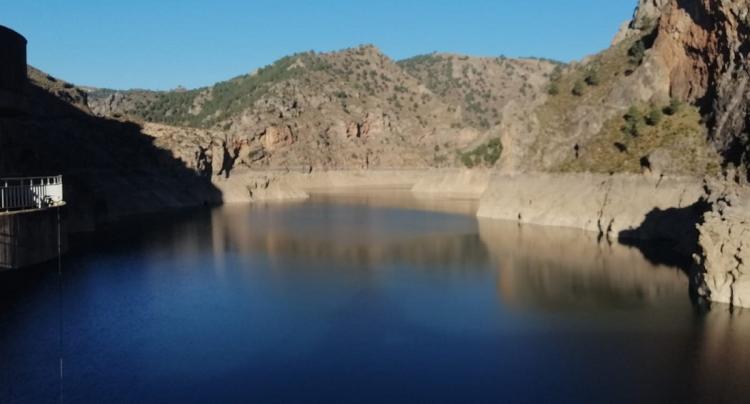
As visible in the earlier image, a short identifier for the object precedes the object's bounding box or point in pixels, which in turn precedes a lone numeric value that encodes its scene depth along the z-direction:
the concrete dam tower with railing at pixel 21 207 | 34.72
